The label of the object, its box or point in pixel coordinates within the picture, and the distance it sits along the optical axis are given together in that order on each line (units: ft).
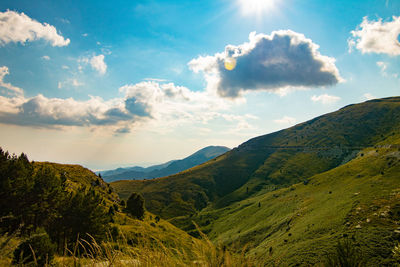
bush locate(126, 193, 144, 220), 243.60
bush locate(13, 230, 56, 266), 49.97
